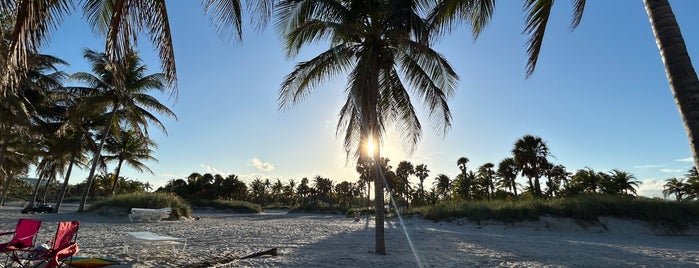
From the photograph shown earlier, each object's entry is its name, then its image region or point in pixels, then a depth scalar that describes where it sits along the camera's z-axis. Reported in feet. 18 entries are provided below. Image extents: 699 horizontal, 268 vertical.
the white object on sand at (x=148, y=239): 21.06
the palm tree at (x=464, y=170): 168.76
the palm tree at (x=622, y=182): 127.65
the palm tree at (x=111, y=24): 11.55
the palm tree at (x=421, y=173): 203.82
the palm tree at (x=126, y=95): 70.33
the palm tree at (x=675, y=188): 141.79
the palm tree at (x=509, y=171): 135.74
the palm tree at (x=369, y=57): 27.12
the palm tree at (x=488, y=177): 165.50
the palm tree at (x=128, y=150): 99.86
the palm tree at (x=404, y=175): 193.06
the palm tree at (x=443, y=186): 203.41
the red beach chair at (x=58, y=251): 16.62
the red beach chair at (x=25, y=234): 17.87
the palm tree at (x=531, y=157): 108.78
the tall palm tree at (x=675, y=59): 10.60
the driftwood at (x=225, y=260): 21.07
